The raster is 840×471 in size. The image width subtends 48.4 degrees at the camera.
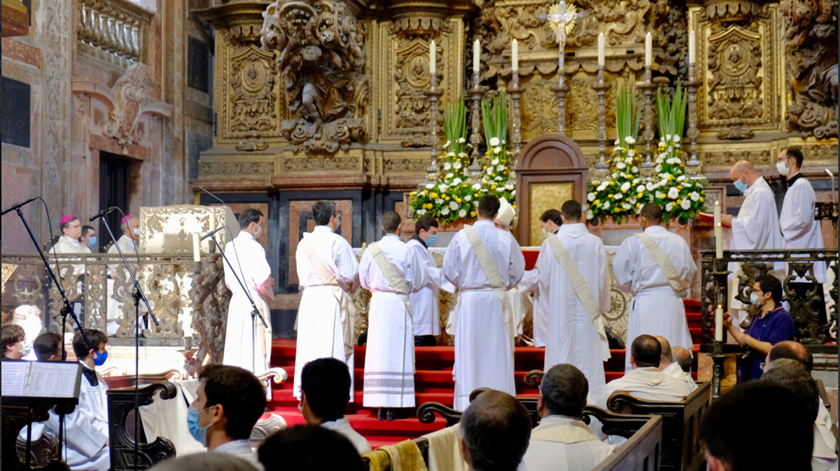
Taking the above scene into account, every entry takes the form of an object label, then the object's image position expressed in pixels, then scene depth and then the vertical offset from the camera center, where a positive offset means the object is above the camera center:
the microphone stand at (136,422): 4.89 -0.97
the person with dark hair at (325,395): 3.71 -0.63
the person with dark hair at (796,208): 8.68 +0.27
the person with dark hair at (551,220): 8.30 +0.15
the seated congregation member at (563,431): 3.88 -0.84
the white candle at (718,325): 6.36 -0.60
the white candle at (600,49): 11.24 +2.26
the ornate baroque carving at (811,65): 10.84 +2.07
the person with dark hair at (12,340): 6.52 -0.73
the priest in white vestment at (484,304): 7.75 -0.56
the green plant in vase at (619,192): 10.22 +0.49
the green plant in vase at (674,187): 9.91 +0.53
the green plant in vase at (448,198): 10.69 +0.44
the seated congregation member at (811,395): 3.97 -0.68
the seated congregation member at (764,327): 6.62 -0.65
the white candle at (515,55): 11.63 +2.27
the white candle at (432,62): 11.91 +2.23
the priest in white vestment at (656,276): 7.76 -0.33
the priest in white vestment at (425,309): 9.58 -0.75
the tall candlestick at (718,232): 6.52 +0.03
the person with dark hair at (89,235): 10.70 +0.01
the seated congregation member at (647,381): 5.28 -0.83
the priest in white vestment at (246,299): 8.49 -0.56
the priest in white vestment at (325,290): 8.28 -0.49
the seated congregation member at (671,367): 5.71 -0.82
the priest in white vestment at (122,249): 10.23 -0.13
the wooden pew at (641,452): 3.32 -0.87
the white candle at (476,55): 11.57 +2.25
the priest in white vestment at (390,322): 8.12 -0.75
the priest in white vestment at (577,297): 7.84 -0.51
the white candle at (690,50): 10.88 +2.19
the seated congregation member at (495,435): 3.09 -0.66
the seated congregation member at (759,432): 2.13 -0.45
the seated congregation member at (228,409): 3.42 -0.63
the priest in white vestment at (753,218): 9.04 +0.18
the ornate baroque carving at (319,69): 11.77 +2.21
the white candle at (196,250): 8.05 -0.12
